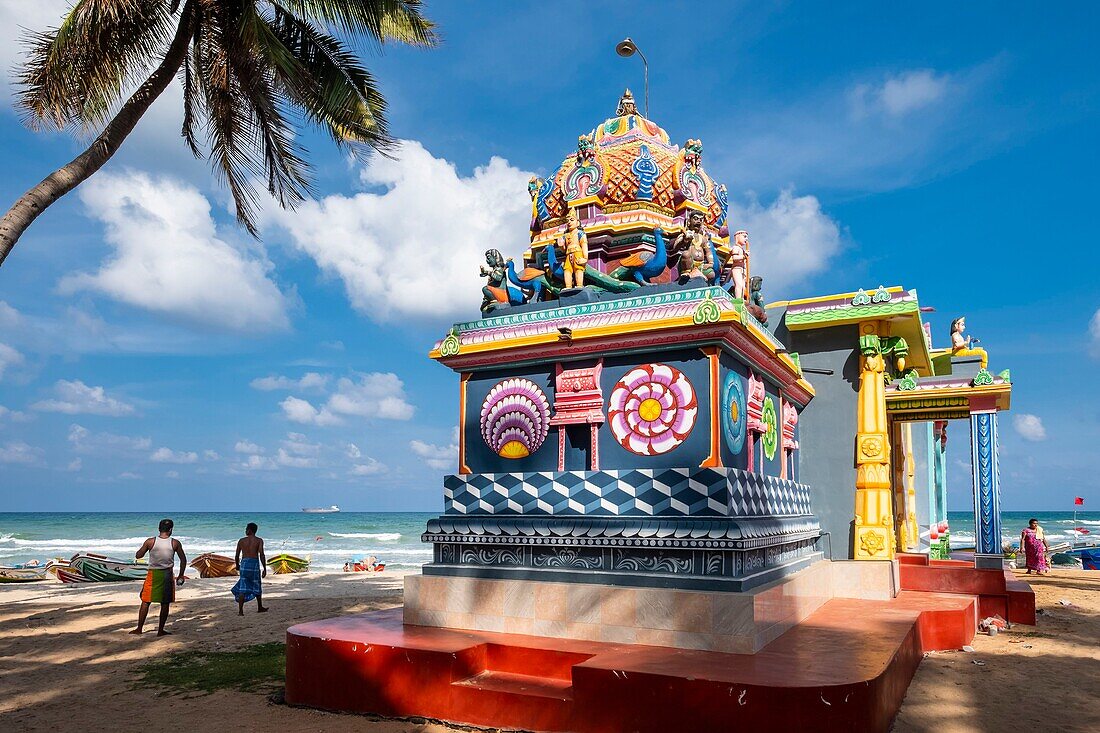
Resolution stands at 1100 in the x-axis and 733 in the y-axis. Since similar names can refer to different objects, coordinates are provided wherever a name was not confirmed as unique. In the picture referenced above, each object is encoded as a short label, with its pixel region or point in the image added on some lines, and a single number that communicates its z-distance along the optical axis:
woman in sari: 21.17
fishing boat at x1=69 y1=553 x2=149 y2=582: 26.02
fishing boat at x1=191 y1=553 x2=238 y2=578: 25.45
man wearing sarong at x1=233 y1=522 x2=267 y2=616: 13.91
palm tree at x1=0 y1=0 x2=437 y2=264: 9.48
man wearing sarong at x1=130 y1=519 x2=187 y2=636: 11.95
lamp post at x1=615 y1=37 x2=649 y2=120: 11.83
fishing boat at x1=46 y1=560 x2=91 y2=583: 25.56
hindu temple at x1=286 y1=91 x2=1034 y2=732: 6.57
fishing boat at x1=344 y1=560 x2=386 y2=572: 30.71
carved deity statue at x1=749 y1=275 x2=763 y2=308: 10.88
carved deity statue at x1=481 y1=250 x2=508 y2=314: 10.02
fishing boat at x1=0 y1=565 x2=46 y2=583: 26.12
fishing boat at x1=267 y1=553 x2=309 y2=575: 27.64
